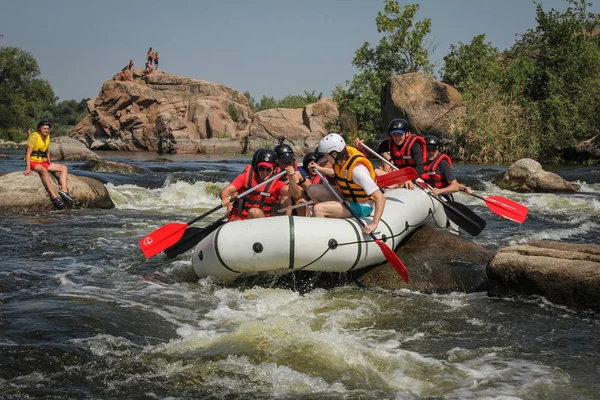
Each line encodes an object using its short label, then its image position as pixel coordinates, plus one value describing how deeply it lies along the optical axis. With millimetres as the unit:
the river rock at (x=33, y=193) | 10133
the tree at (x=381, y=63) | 27484
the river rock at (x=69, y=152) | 20969
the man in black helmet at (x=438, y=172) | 7926
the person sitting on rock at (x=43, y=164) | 10273
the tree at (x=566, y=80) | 21906
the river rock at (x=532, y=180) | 14203
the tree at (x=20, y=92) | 41156
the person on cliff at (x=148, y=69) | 40656
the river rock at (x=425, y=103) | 23453
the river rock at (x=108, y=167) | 17012
